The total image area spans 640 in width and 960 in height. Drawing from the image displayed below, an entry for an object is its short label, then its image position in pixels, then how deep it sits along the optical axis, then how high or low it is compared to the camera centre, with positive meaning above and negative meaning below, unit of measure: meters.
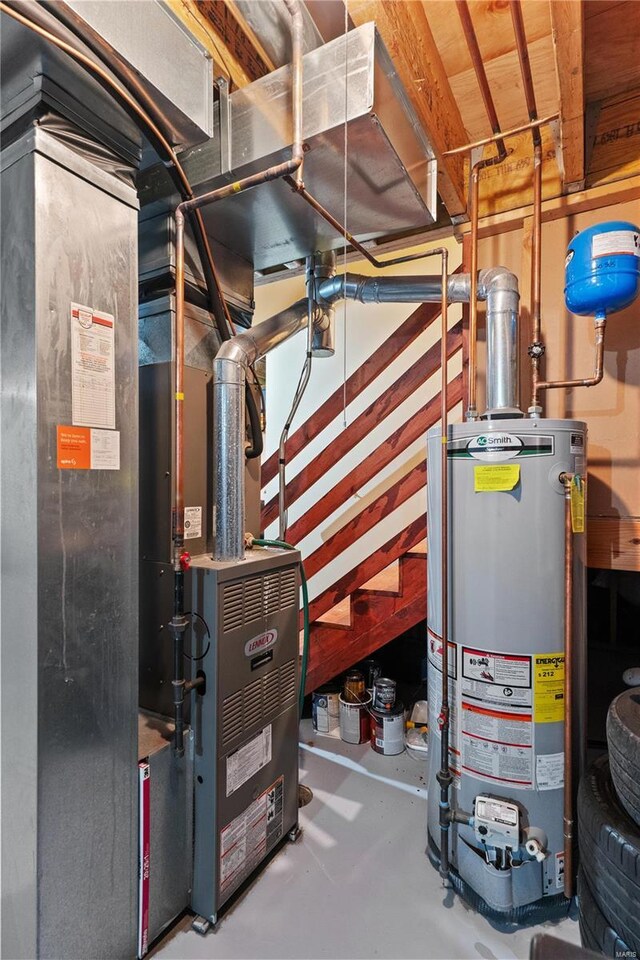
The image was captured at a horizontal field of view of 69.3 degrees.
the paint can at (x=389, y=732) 2.47 -1.37
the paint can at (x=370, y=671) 2.76 -1.18
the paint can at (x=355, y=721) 2.58 -1.38
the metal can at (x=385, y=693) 2.50 -1.18
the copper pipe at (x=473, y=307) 1.89 +0.73
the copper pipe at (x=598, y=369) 1.69 +0.40
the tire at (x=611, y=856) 1.12 -0.98
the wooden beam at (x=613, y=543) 1.86 -0.28
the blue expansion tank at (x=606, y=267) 1.55 +0.72
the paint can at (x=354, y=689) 2.62 -1.21
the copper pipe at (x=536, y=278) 1.87 +0.82
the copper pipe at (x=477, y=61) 1.41 +1.41
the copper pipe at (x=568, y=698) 1.50 -0.73
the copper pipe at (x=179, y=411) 1.52 +0.22
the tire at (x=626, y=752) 1.18 -0.72
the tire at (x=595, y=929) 1.13 -1.17
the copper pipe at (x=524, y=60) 1.36 +1.40
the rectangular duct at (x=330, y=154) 1.36 +1.05
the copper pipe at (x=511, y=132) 1.65 +1.27
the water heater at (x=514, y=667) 1.52 -0.64
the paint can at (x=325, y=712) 2.70 -1.38
